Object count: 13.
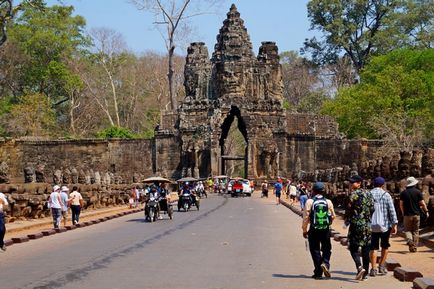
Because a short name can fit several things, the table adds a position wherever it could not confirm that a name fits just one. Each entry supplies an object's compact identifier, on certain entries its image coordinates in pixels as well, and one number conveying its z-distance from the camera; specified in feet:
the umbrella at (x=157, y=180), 113.72
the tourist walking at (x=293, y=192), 133.59
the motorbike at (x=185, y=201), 113.80
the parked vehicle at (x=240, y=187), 173.78
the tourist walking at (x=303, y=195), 101.97
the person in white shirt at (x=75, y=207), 85.20
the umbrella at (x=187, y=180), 162.61
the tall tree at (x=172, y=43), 233.55
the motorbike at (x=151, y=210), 90.22
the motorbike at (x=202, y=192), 161.93
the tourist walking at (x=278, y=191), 141.08
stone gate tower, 205.46
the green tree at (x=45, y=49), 255.70
